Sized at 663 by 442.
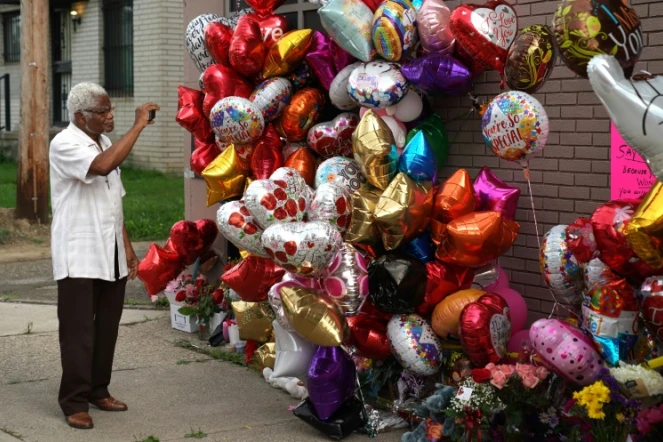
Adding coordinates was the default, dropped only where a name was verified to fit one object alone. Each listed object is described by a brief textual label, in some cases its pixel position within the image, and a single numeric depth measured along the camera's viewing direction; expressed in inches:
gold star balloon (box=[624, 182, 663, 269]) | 160.6
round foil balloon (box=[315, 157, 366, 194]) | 241.1
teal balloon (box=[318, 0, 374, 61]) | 240.8
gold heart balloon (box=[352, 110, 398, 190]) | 227.0
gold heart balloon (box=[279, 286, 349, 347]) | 205.6
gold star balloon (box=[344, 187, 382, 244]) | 221.9
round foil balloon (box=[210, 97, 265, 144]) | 267.7
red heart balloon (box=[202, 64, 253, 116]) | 283.7
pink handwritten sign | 209.0
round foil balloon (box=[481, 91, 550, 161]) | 204.7
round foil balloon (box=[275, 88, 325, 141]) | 268.5
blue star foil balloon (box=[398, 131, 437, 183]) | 227.1
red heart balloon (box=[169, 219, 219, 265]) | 306.5
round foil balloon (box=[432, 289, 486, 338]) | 215.0
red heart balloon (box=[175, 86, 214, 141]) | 296.8
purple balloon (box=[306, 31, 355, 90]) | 261.4
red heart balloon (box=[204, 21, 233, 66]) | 288.2
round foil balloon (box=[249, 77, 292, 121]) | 273.1
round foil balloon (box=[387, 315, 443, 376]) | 216.2
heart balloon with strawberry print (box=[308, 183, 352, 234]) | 218.2
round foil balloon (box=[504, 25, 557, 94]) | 204.2
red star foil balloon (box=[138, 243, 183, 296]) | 308.0
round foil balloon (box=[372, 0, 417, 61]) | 233.1
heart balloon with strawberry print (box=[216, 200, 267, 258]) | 218.8
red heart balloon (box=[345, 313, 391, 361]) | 226.5
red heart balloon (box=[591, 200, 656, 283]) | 176.6
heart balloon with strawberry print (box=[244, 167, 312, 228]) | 211.3
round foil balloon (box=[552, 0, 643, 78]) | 168.6
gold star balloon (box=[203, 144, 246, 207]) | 277.3
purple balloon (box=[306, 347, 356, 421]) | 214.1
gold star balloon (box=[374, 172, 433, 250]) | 215.5
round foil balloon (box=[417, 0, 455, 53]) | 230.7
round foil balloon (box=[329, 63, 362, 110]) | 253.8
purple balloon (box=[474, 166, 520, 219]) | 223.6
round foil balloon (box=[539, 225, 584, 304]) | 197.6
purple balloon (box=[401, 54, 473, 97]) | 230.5
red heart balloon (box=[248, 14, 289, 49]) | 277.6
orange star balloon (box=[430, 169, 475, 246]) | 218.4
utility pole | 513.0
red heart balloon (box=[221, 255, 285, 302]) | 242.7
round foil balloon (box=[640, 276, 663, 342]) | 170.6
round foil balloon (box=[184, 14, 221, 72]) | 303.4
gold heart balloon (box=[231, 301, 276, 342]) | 265.3
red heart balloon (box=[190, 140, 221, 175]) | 298.4
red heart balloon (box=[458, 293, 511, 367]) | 202.2
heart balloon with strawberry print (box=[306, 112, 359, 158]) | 258.2
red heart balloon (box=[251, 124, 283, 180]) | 271.7
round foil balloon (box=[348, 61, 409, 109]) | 236.8
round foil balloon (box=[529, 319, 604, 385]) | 185.2
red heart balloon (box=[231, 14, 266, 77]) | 276.8
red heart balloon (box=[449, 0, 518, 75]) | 217.8
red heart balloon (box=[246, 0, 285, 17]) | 285.1
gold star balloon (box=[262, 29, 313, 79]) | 269.1
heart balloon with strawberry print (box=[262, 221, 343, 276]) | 202.5
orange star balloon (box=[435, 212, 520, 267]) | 211.8
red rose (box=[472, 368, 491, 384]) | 195.3
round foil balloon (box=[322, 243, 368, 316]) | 212.2
